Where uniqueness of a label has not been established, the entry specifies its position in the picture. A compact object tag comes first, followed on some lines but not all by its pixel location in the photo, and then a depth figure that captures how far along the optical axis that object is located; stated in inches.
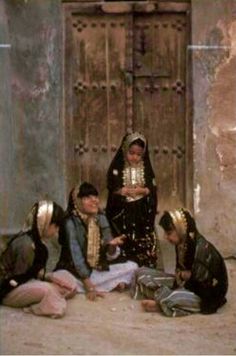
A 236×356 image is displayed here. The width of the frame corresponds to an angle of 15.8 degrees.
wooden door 303.6
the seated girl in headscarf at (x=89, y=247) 248.7
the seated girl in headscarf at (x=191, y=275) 234.4
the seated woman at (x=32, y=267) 232.2
